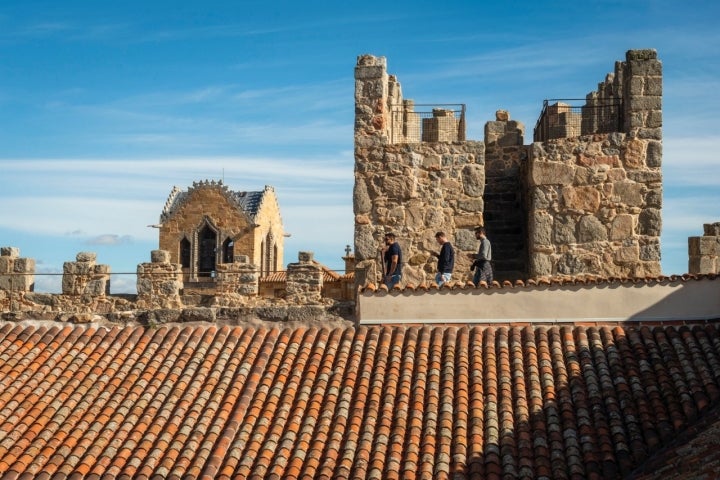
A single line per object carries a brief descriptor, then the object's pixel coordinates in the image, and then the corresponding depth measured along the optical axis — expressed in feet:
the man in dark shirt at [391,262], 50.31
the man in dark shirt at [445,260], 50.34
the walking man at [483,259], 50.19
